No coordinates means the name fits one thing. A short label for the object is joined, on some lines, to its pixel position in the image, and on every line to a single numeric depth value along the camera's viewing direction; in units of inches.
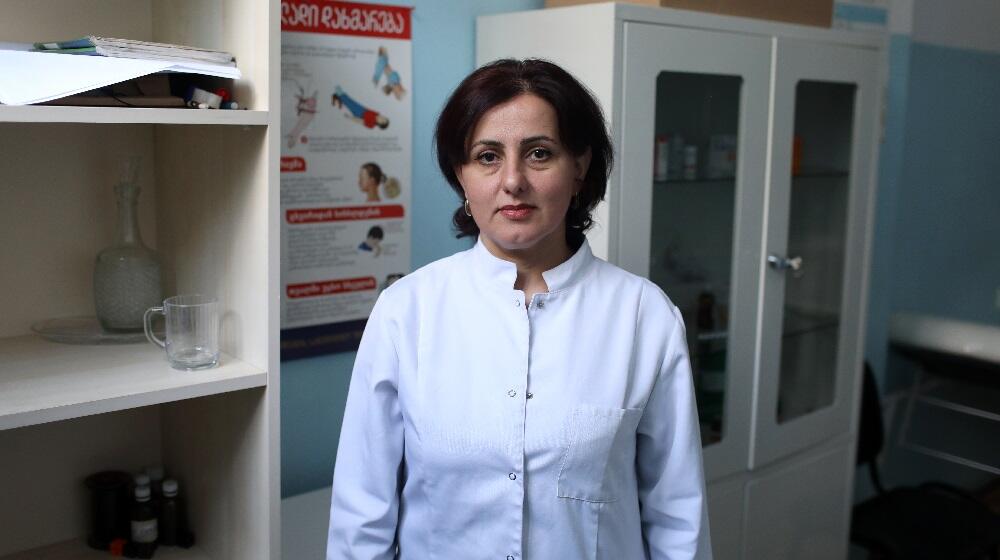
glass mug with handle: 54.4
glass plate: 58.2
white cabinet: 72.6
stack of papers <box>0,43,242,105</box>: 44.7
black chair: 99.2
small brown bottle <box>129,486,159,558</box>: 60.0
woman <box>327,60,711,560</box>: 51.2
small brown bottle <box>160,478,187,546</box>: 61.9
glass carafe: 58.6
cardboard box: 75.7
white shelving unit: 52.9
